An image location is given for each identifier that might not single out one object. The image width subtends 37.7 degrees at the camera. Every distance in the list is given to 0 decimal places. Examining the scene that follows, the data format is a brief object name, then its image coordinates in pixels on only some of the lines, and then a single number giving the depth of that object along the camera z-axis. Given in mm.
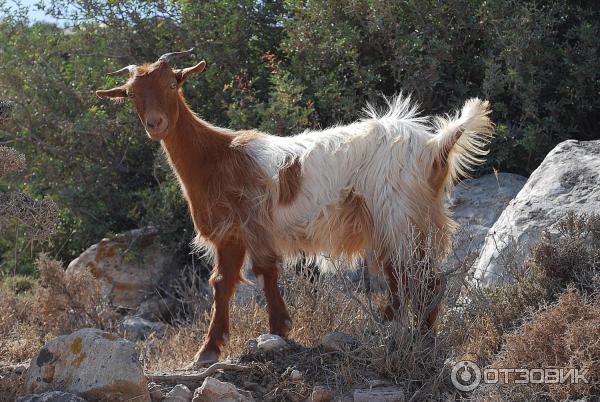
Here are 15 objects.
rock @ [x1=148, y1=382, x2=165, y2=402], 5312
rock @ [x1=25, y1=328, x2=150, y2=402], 4945
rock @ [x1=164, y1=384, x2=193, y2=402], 5316
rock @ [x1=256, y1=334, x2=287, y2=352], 5975
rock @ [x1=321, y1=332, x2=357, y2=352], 5871
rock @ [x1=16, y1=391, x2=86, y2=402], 4688
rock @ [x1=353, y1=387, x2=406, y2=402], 5355
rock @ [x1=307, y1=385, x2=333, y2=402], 5410
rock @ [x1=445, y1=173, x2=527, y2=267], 8008
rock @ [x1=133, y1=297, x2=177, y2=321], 9273
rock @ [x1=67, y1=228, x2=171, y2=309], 9516
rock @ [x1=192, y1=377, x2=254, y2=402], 5184
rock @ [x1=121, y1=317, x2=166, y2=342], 8289
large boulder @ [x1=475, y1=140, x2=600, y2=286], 6539
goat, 6156
